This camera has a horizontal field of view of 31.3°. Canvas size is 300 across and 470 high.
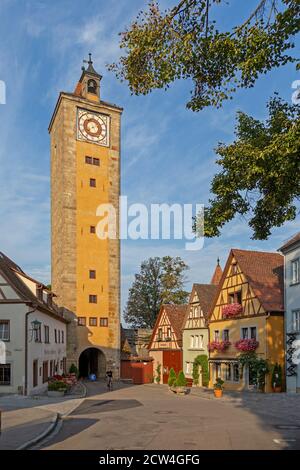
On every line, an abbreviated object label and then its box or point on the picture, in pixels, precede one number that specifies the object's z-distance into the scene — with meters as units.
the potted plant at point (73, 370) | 52.05
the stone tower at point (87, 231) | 55.78
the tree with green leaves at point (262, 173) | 9.56
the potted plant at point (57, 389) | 32.25
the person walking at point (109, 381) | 41.67
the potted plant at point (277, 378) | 33.59
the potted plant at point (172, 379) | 38.50
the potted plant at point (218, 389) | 32.59
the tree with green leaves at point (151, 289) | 74.69
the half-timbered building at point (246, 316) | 34.59
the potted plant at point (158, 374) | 53.35
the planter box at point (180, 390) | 36.68
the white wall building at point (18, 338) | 30.80
